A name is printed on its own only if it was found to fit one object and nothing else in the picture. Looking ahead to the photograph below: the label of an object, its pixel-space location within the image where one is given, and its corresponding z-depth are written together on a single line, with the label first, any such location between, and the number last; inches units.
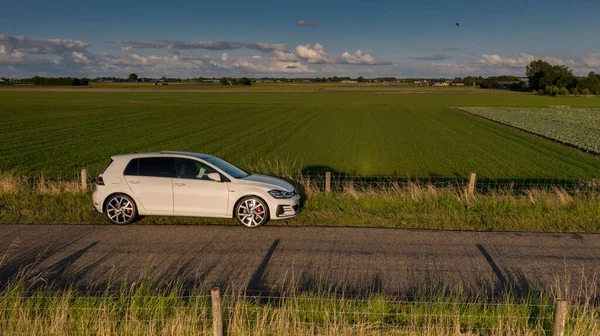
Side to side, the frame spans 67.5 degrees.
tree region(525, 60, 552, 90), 5779.5
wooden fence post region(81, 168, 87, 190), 490.3
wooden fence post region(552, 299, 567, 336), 161.5
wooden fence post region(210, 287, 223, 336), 164.8
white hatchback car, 387.9
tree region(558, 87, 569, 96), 4894.2
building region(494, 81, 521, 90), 6802.7
